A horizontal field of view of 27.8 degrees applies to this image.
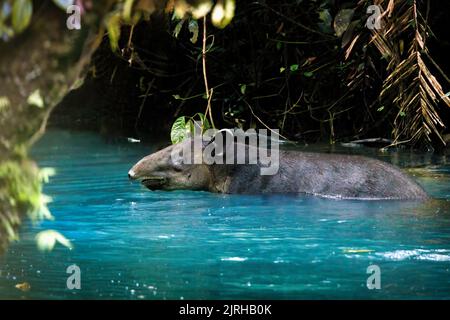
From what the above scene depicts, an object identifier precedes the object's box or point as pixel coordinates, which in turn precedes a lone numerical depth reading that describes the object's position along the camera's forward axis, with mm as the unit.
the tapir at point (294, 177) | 9492
